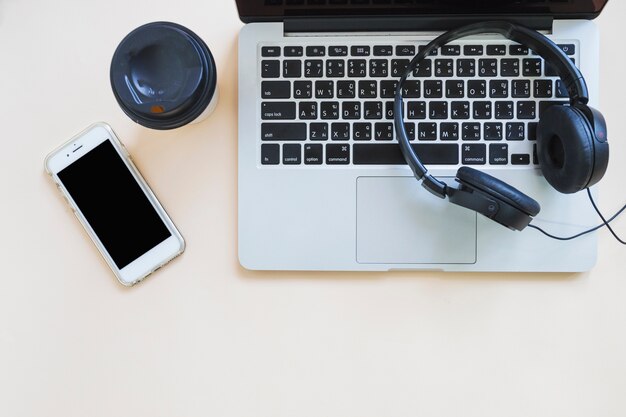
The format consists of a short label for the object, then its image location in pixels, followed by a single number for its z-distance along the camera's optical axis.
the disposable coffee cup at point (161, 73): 0.51
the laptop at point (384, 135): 0.54
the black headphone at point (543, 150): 0.48
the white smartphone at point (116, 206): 0.58
